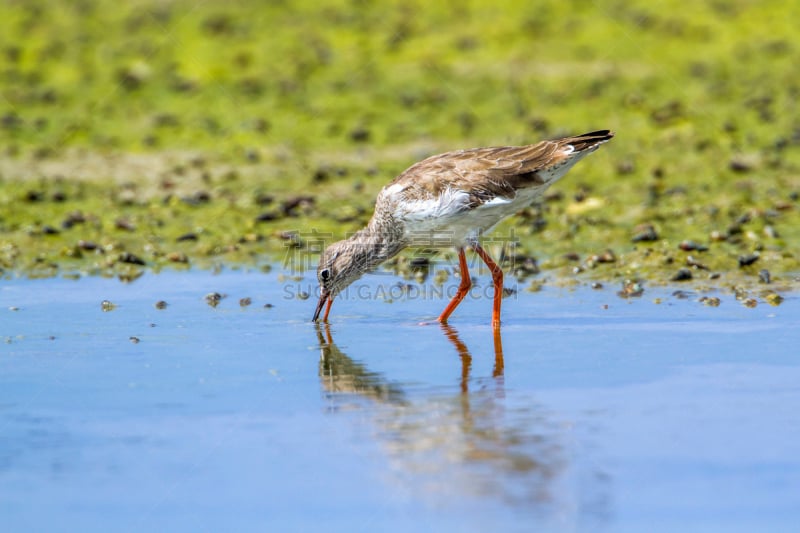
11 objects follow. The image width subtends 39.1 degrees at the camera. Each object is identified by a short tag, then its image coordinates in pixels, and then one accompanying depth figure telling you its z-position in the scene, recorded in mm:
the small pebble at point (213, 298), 11698
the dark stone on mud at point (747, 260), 12750
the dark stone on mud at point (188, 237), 14828
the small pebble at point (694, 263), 12727
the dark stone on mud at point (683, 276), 12320
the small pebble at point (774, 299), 11117
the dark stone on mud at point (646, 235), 14029
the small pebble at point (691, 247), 13328
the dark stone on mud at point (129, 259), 13727
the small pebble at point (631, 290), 11766
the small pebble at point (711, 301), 11156
